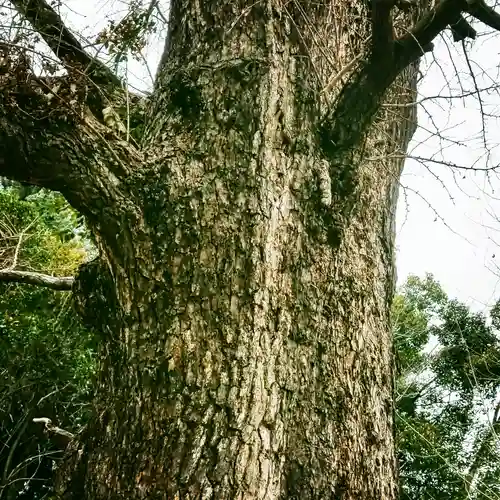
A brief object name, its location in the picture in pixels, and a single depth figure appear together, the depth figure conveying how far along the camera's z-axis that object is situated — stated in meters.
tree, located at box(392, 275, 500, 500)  10.43
